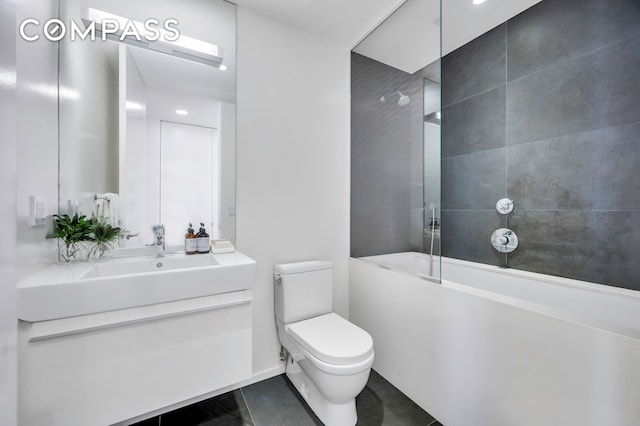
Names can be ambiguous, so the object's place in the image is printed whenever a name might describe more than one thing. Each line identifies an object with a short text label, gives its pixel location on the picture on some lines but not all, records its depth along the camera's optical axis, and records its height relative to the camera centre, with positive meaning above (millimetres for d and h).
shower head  1920 +820
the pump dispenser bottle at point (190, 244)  1597 -200
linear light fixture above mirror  1412 +982
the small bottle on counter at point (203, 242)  1615 -189
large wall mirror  1387 +505
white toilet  1331 -714
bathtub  917 -582
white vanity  933 -518
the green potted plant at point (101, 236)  1347 -132
